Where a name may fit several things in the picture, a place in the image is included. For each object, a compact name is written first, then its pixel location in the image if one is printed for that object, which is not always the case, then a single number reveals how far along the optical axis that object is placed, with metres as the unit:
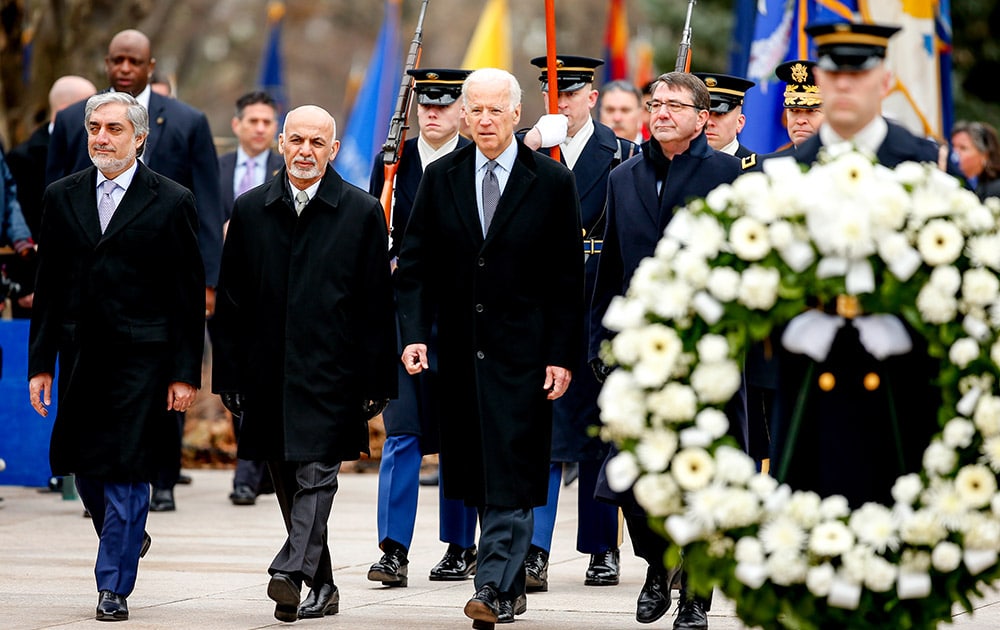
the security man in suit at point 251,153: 25.56
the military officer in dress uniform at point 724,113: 19.03
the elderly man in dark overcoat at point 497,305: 15.32
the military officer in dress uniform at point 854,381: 11.69
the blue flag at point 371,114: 38.94
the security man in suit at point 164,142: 22.31
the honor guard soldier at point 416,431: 17.84
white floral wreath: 11.04
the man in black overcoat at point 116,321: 15.87
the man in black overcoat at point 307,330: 15.57
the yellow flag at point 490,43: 38.25
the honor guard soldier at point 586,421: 17.66
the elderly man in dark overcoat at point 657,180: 15.95
